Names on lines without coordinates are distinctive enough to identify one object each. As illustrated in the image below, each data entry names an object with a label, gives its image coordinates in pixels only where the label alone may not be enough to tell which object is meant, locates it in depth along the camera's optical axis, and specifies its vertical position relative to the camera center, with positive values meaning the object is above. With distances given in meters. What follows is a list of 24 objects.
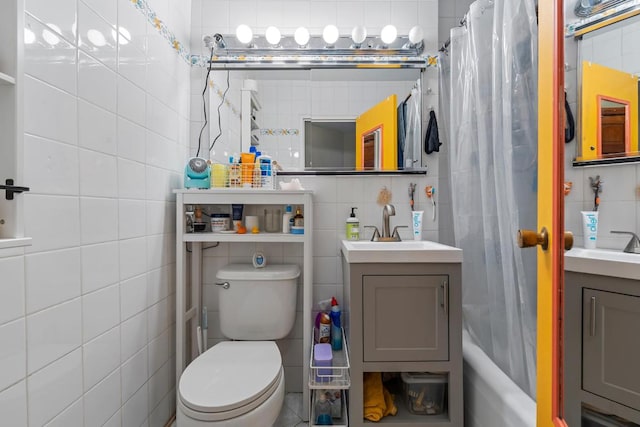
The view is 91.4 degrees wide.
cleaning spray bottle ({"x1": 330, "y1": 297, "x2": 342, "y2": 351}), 1.54 -0.60
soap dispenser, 1.68 -0.10
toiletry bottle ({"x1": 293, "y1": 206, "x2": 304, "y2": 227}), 1.62 -0.05
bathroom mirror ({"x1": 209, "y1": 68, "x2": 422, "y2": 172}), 1.76 +0.57
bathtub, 0.99 -0.64
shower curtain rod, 1.54 +0.90
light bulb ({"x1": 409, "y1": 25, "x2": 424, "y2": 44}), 1.68 +0.95
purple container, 1.31 -0.64
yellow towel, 1.26 -0.78
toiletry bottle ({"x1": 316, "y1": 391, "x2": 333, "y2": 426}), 1.32 -0.87
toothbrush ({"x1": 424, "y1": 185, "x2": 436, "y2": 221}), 1.76 +0.06
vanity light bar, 1.75 +0.88
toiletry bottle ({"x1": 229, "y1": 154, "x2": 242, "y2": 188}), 1.64 +0.18
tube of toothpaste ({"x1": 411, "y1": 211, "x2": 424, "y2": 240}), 1.70 -0.07
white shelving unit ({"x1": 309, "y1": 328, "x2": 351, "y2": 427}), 1.26 -0.70
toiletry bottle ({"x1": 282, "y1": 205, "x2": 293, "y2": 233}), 1.62 -0.06
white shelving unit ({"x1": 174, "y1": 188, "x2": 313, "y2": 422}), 1.52 -0.13
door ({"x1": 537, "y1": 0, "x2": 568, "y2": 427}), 0.71 +0.00
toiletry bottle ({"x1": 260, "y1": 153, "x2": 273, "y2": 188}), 1.63 +0.20
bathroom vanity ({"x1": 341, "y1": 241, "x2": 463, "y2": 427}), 1.22 -0.42
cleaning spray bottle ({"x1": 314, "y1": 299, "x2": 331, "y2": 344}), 1.55 -0.59
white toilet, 1.02 -0.62
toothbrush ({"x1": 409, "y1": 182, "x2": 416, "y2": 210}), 1.75 +0.11
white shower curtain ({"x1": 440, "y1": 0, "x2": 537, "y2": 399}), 1.03 +0.15
